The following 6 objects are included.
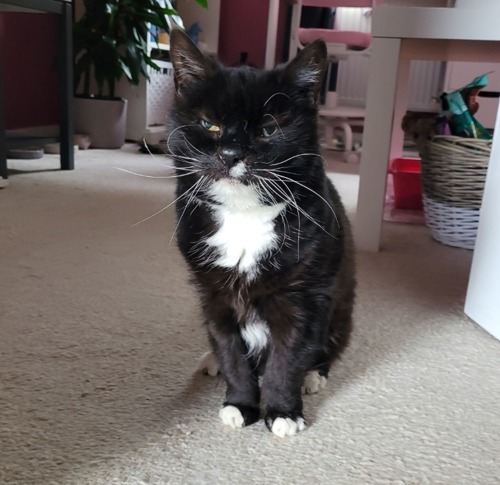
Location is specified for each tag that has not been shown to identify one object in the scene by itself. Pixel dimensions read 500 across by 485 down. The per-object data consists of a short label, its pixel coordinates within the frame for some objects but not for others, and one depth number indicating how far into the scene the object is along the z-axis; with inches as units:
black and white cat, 27.5
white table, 43.1
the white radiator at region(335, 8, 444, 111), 153.6
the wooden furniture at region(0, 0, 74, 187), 86.0
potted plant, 110.2
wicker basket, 60.9
